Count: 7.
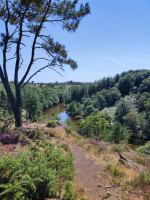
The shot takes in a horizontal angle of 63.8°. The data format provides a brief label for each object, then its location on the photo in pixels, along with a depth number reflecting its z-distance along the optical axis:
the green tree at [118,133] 21.96
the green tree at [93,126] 21.86
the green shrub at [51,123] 9.70
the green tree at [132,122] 32.66
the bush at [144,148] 15.73
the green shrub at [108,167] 4.72
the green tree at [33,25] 6.06
